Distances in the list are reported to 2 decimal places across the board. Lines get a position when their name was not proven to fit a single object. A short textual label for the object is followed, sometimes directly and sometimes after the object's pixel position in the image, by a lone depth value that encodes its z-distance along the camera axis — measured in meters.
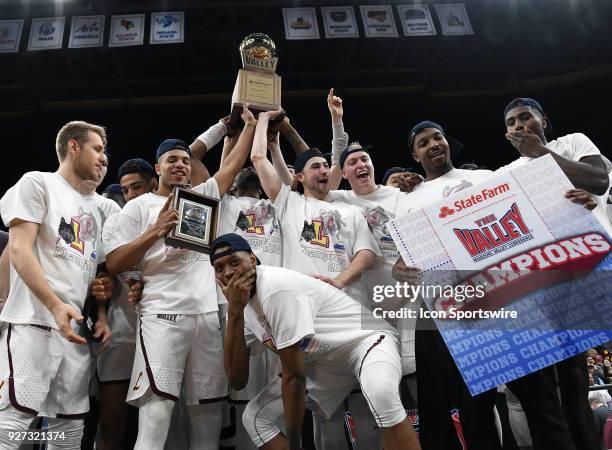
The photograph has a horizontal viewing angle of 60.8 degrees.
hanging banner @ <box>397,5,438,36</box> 9.23
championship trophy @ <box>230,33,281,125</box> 3.47
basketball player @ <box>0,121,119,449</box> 2.16
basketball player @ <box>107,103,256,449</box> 2.40
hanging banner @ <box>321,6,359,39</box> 9.09
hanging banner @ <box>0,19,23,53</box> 8.70
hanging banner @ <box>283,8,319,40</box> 8.95
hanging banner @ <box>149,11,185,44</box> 8.84
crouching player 2.18
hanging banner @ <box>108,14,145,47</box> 8.80
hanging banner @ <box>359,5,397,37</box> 9.15
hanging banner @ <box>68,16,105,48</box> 8.78
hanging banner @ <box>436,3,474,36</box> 9.28
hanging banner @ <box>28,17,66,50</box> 8.74
